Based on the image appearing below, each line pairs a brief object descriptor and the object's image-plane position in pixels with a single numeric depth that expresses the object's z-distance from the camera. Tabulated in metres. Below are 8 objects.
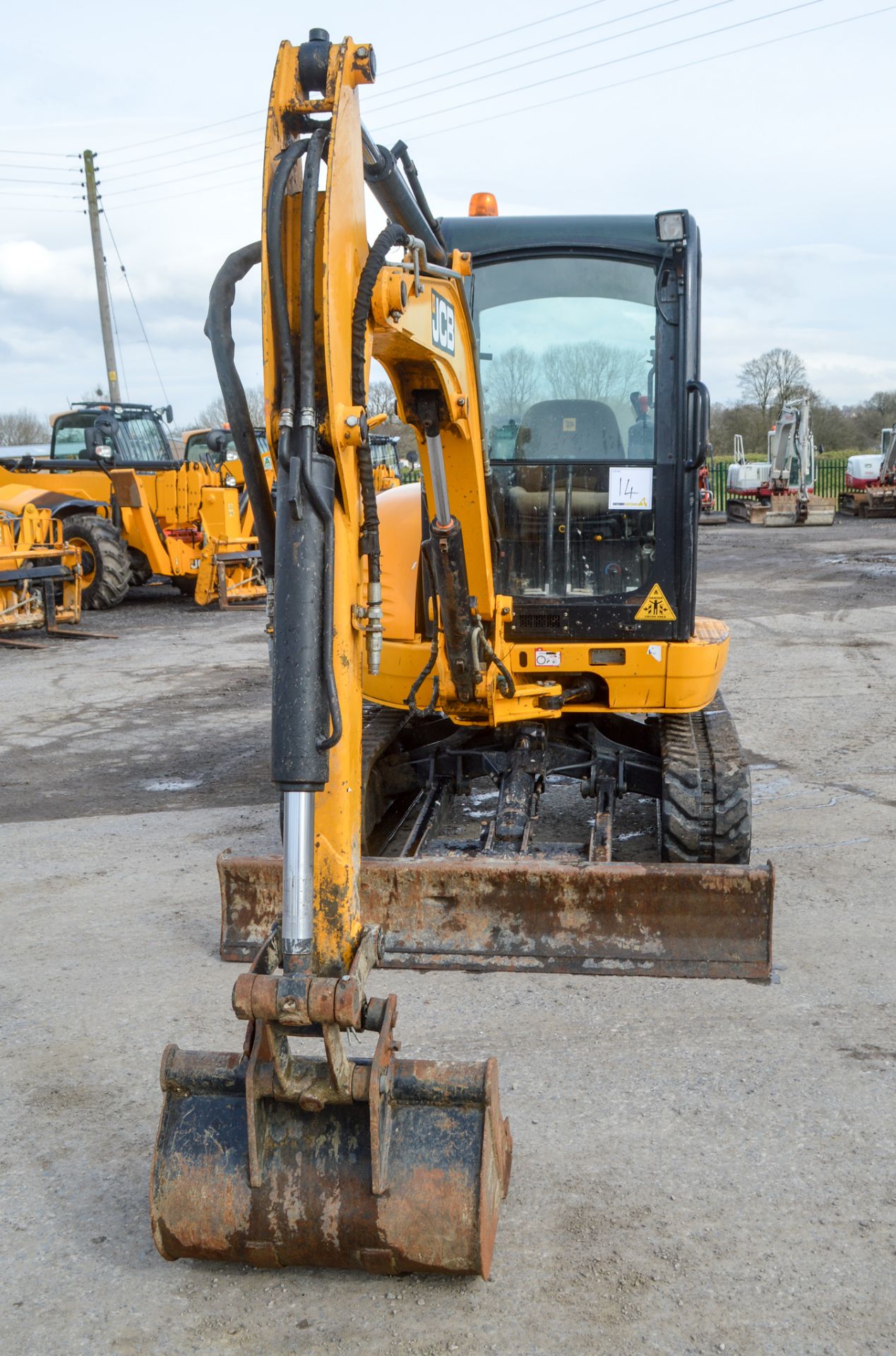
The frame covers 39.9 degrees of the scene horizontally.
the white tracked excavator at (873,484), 32.19
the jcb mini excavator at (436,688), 2.75
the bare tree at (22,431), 49.83
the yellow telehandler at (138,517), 15.59
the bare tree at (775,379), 49.88
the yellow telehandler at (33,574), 13.27
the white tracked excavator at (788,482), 30.38
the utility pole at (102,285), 27.78
